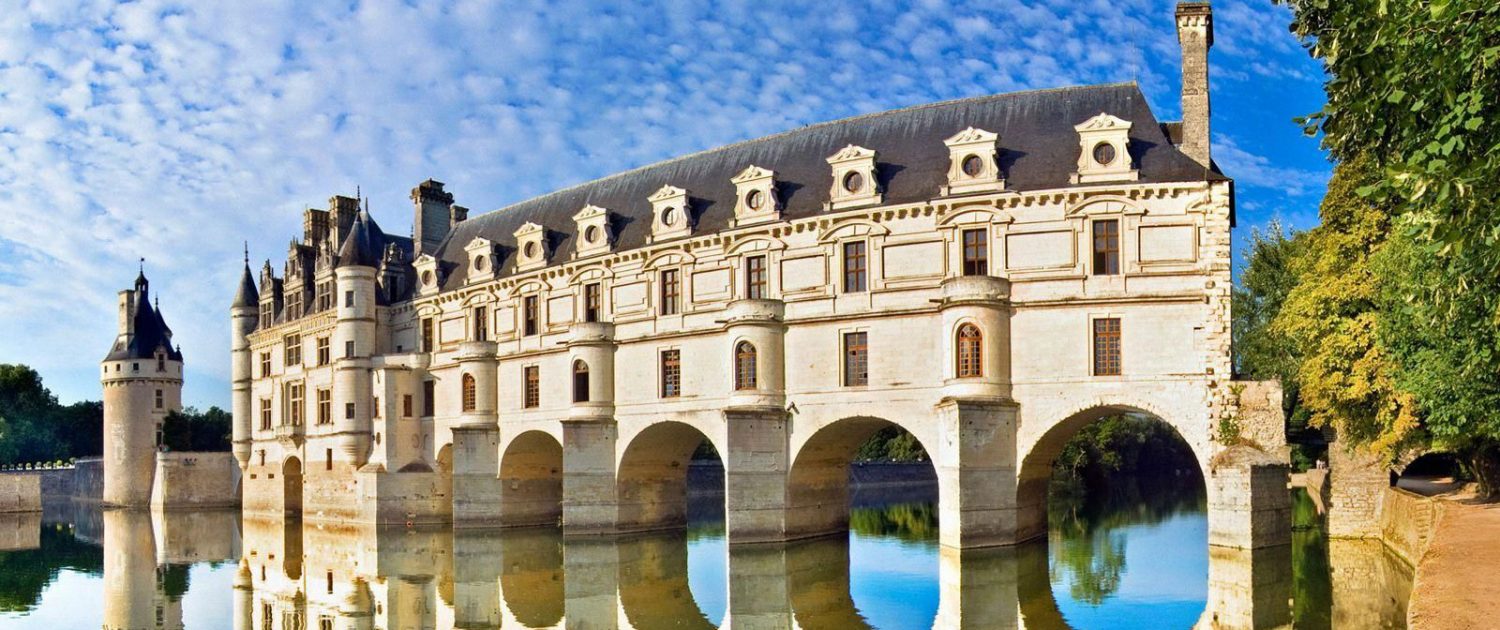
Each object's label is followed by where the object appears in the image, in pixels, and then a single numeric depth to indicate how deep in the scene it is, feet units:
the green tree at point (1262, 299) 128.67
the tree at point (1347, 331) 88.63
